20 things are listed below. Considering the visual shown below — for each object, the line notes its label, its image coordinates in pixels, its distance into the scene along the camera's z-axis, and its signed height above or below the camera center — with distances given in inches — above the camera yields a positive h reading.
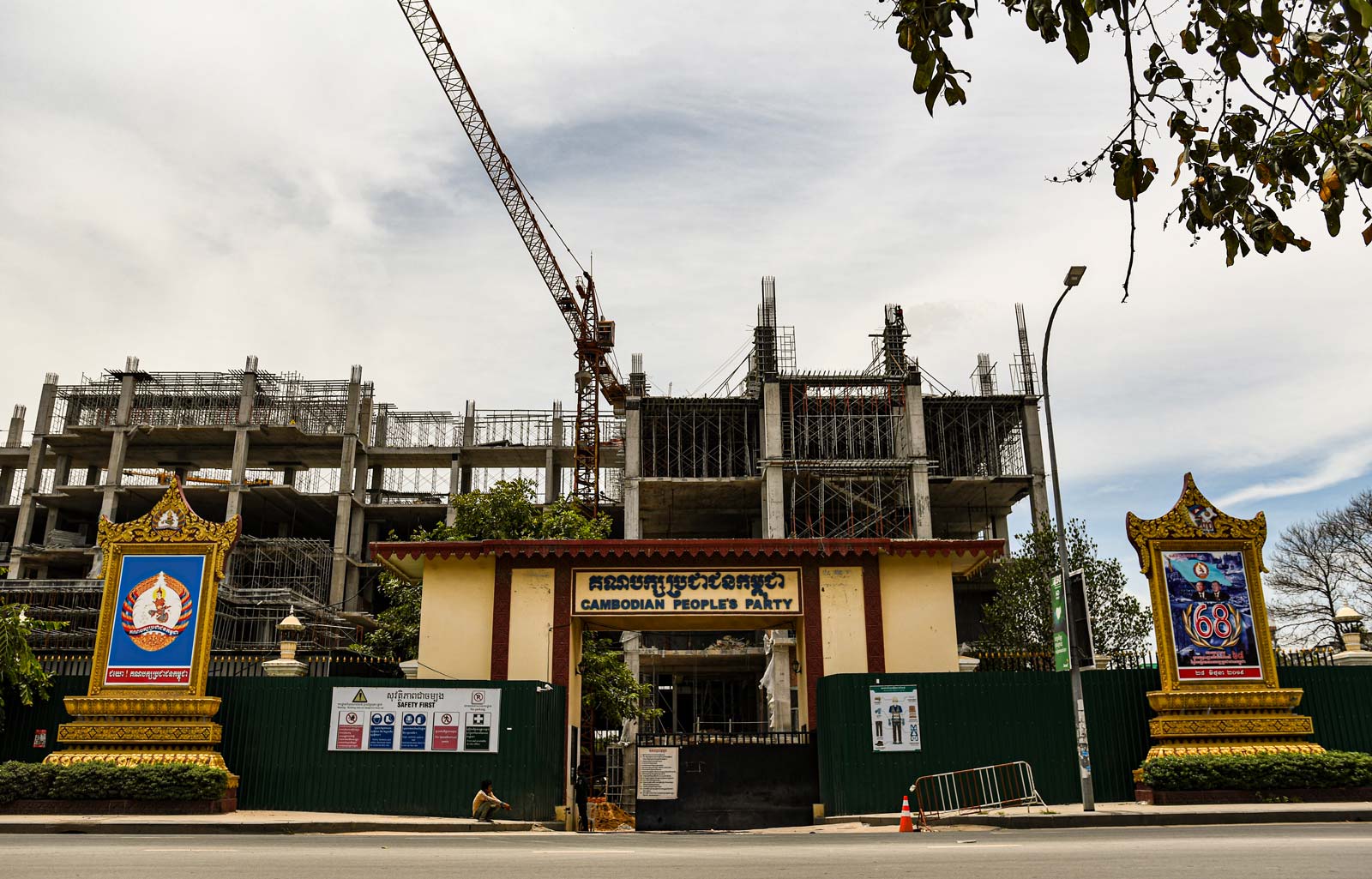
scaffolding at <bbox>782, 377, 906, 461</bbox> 2447.1 +697.2
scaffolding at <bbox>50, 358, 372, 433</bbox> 2908.5 +887.6
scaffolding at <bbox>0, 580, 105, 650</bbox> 2395.4 +321.0
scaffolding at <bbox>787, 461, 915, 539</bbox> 2384.4 +508.3
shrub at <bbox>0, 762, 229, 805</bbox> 784.3 -30.3
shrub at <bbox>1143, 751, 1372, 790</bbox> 780.0 -29.0
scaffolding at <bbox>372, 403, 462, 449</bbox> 3043.8 +852.4
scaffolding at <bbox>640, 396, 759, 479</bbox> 2500.0 +678.2
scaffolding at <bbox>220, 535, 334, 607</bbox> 2689.5 +431.9
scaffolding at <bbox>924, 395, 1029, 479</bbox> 2551.7 +690.0
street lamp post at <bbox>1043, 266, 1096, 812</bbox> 765.9 +37.8
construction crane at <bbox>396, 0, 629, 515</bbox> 2810.0 +1189.1
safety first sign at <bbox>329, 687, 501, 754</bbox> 831.7 +12.6
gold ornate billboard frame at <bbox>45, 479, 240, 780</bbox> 820.0 +18.1
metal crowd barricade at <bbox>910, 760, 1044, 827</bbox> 819.4 -41.9
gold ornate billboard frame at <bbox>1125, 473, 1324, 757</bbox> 824.9 +31.4
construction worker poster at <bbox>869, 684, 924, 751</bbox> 835.4 +10.6
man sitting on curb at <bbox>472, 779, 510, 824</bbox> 791.7 -47.6
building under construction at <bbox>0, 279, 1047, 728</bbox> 2423.7 +636.0
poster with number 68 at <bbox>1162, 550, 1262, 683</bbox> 847.7 +87.7
